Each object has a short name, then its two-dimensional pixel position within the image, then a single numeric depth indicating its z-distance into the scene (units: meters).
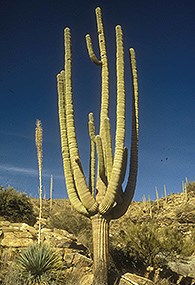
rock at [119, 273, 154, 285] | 8.85
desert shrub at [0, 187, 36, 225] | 15.19
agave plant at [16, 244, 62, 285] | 8.65
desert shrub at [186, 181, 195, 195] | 32.25
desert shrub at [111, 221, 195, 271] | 11.09
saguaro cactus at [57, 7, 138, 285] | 9.01
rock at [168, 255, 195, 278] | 10.94
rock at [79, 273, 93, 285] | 8.80
